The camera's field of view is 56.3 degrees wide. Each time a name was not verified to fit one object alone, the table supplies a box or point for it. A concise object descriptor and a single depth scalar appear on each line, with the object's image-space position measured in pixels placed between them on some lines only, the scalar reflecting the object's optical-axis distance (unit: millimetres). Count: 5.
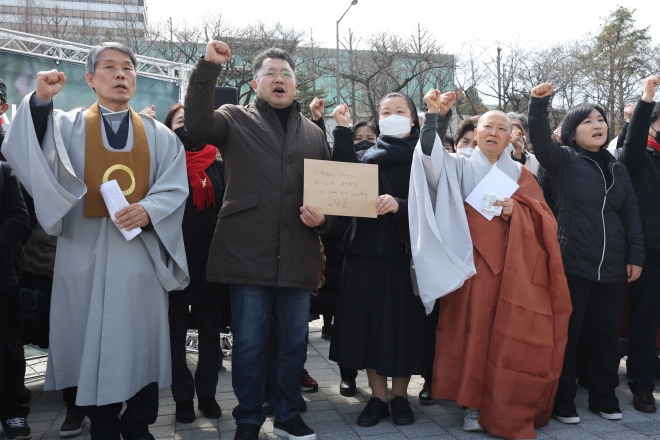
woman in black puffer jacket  3736
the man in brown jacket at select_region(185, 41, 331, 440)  3215
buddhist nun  3420
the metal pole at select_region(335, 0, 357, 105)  18862
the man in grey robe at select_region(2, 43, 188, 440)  2943
